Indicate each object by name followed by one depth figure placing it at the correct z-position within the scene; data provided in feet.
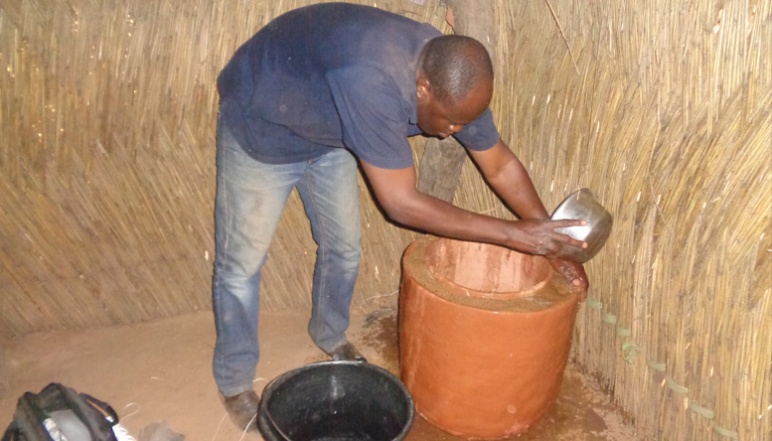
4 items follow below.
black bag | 5.13
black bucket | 6.26
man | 5.16
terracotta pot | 6.05
